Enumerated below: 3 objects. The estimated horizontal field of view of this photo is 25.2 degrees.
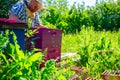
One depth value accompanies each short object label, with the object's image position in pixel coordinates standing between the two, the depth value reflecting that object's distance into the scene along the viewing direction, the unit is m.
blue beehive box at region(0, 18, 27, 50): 1.81
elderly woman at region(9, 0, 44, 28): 2.85
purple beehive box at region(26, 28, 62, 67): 2.47
